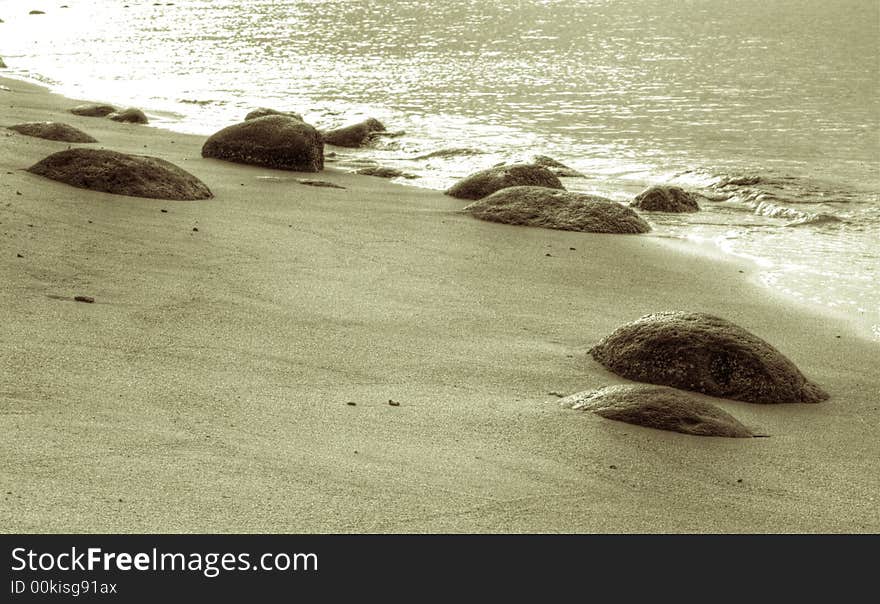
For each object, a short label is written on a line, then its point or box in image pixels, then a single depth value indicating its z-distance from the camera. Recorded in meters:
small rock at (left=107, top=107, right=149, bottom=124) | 14.53
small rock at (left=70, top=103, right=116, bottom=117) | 14.76
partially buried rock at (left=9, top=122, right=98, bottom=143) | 11.20
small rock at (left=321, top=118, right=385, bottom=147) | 14.77
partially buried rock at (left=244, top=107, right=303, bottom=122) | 15.08
